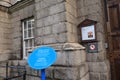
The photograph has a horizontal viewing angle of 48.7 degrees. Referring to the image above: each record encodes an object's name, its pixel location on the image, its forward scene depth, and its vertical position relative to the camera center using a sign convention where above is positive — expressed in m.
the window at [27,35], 6.21 +0.59
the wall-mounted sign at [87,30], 4.39 +0.52
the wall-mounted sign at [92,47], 4.33 -0.05
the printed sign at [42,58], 2.93 -0.26
